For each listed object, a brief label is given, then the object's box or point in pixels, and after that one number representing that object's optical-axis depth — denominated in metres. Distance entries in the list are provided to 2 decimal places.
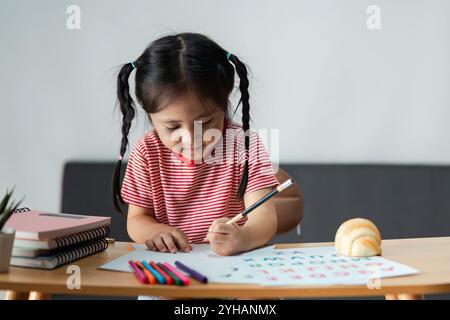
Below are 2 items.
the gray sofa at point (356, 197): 2.18
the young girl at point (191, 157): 1.28
